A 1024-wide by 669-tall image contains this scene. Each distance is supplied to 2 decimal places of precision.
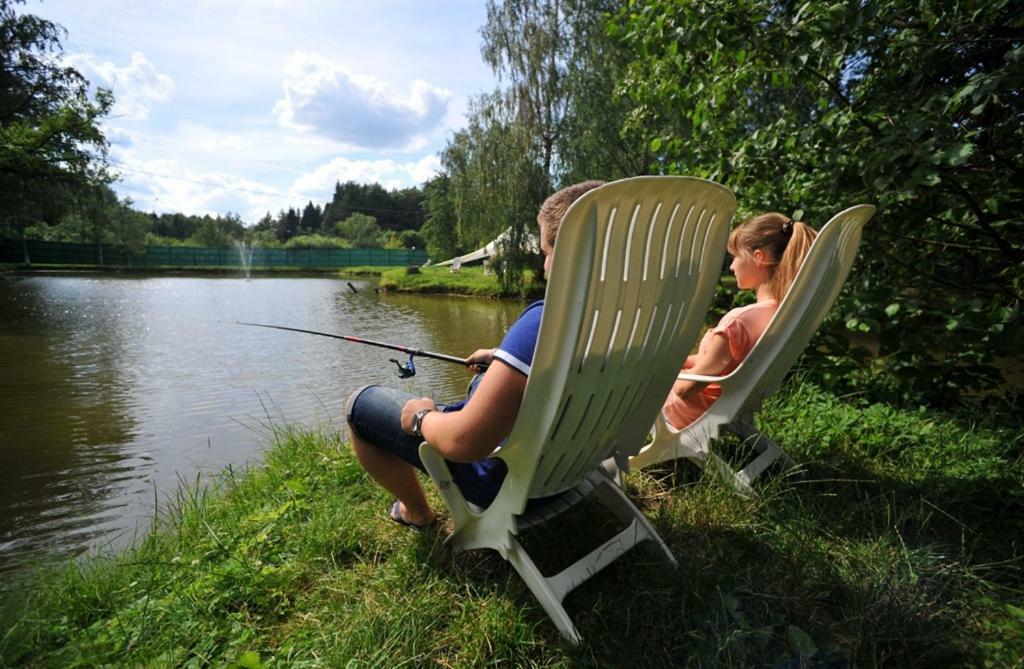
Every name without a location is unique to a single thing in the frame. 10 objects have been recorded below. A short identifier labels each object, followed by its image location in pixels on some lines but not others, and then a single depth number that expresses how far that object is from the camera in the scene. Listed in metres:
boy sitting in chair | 1.46
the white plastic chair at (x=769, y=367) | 2.26
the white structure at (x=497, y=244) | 18.19
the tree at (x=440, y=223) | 35.31
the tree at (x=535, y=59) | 16.67
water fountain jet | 45.53
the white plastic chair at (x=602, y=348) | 1.28
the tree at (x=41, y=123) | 14.34
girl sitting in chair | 2.56
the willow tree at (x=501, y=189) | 17.17
